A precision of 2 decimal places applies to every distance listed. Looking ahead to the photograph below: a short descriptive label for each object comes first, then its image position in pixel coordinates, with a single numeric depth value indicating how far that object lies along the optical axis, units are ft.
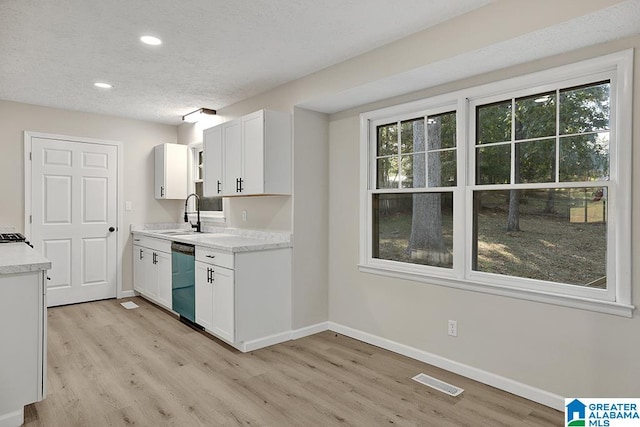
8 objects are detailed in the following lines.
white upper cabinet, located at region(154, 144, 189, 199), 17.51
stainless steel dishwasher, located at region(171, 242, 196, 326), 12.80
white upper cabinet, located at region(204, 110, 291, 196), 11.84
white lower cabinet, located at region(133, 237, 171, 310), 14.57
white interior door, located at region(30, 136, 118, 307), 15.37
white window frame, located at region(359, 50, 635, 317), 7.20
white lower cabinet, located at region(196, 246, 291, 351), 10.98
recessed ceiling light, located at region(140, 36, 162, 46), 9.21
